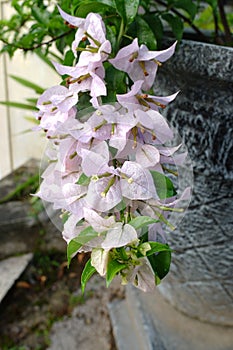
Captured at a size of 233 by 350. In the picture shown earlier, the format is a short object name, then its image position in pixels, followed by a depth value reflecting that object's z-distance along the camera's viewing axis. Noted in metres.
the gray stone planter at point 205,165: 0.48
